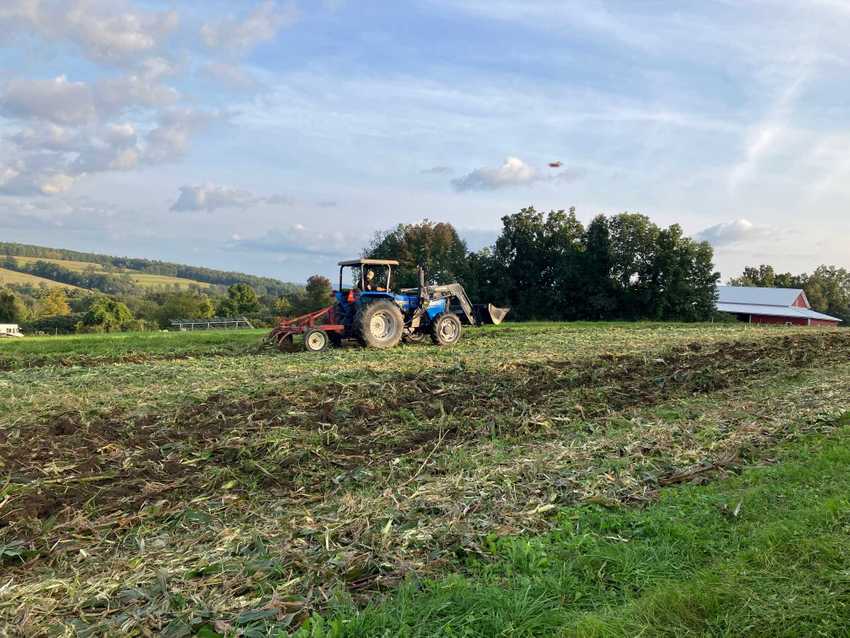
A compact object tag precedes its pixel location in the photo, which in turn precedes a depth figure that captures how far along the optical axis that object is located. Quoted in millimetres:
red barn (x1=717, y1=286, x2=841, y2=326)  57594
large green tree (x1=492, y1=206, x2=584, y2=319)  43938
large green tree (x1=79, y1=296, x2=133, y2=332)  48469
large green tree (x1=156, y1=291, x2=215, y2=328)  62534
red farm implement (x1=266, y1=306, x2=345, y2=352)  15586
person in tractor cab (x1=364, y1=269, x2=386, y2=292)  15994
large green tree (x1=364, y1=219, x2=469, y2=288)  46781
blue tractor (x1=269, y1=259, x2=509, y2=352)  15641
